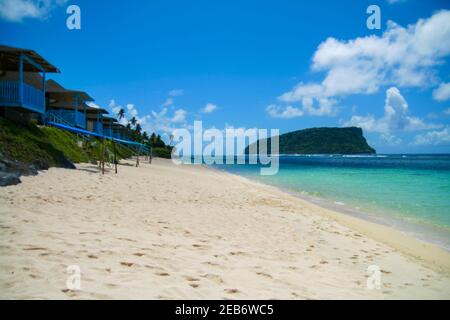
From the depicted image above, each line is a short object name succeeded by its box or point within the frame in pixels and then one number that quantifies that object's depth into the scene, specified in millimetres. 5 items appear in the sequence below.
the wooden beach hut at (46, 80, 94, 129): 24844
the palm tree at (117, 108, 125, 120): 85812
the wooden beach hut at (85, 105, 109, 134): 33500
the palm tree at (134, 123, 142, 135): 83606
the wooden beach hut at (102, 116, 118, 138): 42594
